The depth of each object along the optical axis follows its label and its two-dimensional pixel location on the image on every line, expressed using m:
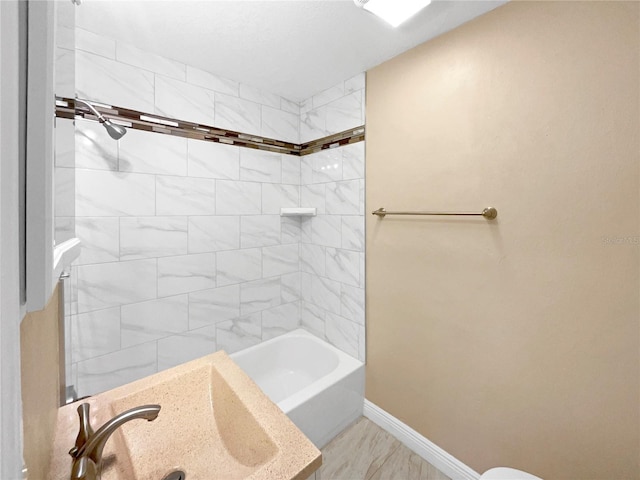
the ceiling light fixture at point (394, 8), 1.19
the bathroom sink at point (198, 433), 0.67
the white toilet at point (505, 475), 1.05
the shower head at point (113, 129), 1.35
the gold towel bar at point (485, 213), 1.29
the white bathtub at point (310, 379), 1.64
